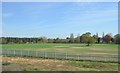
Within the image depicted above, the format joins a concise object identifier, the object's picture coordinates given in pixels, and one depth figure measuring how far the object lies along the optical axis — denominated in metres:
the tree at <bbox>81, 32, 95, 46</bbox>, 38.01
